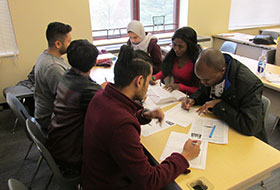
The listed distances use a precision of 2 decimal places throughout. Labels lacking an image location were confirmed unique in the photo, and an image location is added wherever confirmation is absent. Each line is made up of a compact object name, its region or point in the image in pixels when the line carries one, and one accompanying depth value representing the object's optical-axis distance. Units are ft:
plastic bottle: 8.73
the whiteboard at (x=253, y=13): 17.76
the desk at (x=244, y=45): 13.58
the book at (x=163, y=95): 6.36
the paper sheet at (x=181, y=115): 5.32
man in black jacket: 4.68
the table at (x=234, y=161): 3.63
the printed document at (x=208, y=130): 4.61
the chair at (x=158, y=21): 15.20
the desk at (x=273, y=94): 7.78
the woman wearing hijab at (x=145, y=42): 9.88
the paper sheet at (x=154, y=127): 4.99
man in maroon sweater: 3.19
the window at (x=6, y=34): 10.62
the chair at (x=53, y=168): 4.39
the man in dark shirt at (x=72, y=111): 4.79
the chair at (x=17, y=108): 5.51
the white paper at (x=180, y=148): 3.95
